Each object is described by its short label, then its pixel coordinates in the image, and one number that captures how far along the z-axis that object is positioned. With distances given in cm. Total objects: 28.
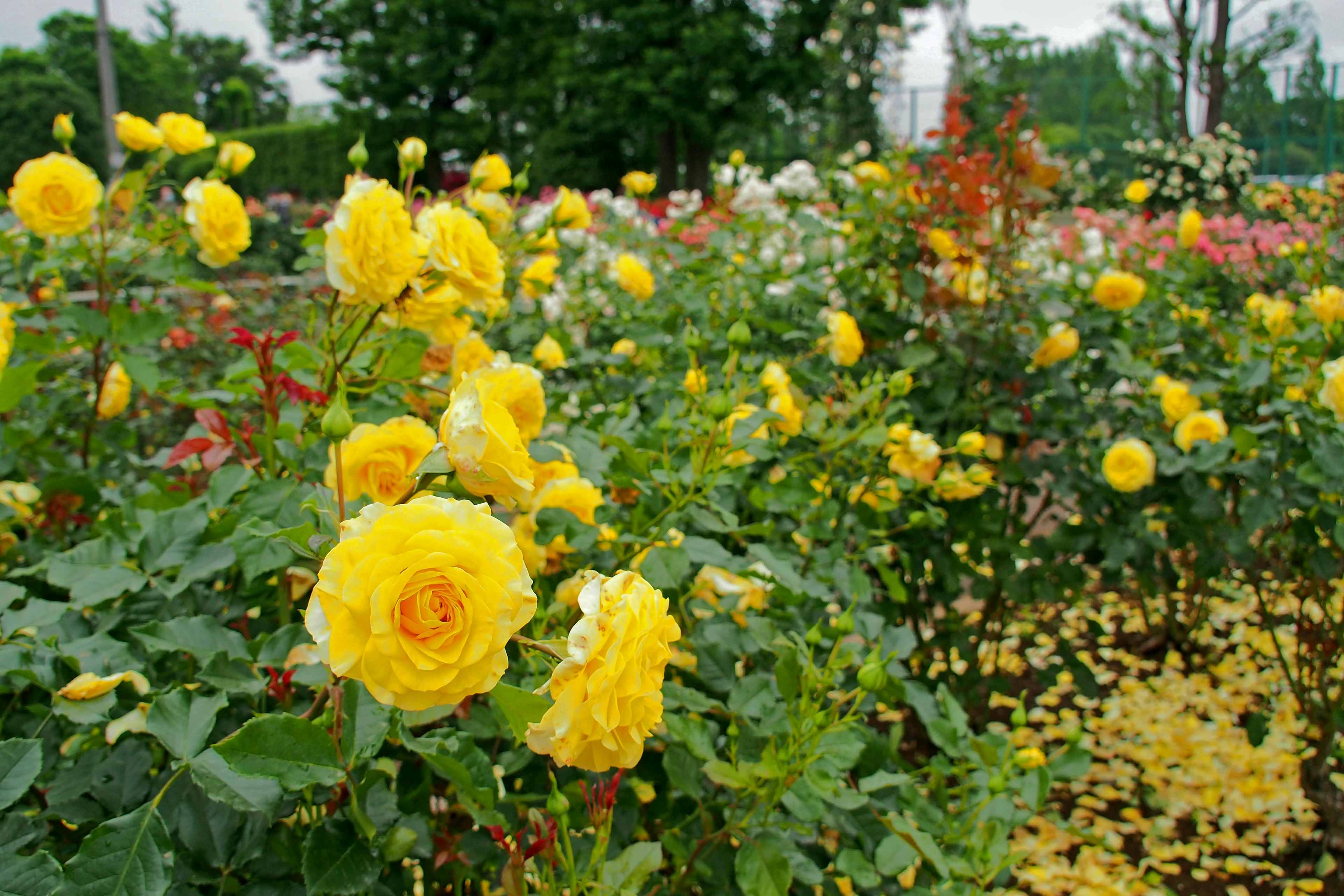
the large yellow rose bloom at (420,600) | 43
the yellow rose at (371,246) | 69
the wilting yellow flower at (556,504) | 84
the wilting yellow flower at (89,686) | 65
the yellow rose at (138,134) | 126
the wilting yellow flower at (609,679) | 47
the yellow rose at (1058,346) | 157
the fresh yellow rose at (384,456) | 68
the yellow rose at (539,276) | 131
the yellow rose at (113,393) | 132
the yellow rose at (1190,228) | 217
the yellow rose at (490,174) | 117
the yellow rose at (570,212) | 125
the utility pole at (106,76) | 675
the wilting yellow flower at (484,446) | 50
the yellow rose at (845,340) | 138
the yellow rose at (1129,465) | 151
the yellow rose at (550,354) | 134
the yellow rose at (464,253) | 75
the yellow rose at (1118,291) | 168
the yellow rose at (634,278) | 163
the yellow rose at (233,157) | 121
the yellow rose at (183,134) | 128
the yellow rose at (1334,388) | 125
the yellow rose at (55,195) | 109
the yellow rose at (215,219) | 106
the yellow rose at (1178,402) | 157
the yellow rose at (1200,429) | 152
